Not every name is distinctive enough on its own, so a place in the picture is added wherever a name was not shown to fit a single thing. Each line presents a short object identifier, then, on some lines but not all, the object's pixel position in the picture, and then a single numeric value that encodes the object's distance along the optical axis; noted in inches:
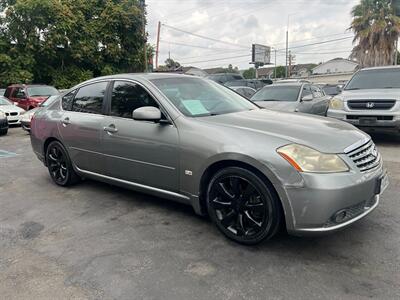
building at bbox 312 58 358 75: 2304.9
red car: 571.8
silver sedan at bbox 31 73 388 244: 112.0
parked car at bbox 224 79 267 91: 856.4
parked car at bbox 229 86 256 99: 660.3
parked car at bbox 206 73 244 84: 948.9
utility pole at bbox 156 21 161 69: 1116.1
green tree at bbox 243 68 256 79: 3233.3
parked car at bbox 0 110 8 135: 426.9
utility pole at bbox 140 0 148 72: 957.4
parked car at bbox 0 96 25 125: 490.3
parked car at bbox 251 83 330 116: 362.9
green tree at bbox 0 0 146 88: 847.1
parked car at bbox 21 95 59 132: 407.9
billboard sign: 2038.6
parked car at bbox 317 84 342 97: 785.8
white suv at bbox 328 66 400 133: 283.1
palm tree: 1118.4
